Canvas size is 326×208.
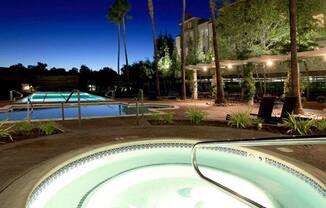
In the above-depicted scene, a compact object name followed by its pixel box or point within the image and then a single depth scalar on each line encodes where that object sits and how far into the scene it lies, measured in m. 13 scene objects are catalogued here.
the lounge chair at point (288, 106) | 8.43
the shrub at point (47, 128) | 7.80
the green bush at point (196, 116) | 9.20
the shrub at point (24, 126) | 8.02
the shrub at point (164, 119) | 9.32
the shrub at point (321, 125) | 7.42
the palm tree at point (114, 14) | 34.03
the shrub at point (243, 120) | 8.42
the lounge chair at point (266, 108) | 8.93
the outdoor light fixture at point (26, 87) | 28.41
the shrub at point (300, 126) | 7.30
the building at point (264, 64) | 14.27
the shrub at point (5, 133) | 7.15
